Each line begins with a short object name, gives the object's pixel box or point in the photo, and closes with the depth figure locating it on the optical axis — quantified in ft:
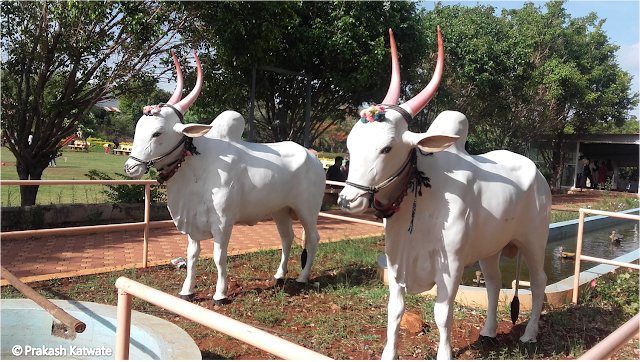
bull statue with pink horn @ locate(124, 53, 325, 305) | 13.69
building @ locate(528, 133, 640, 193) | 77.77
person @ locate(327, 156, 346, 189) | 37.45
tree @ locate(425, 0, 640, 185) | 51.13
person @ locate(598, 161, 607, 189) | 74.54
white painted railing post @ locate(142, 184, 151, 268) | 17.72
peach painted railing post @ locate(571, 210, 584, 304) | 15.06
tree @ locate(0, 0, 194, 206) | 25.36
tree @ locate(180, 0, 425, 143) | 28.19
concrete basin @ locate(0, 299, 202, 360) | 9.82
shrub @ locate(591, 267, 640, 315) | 15.15
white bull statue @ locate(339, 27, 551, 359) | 8.47
